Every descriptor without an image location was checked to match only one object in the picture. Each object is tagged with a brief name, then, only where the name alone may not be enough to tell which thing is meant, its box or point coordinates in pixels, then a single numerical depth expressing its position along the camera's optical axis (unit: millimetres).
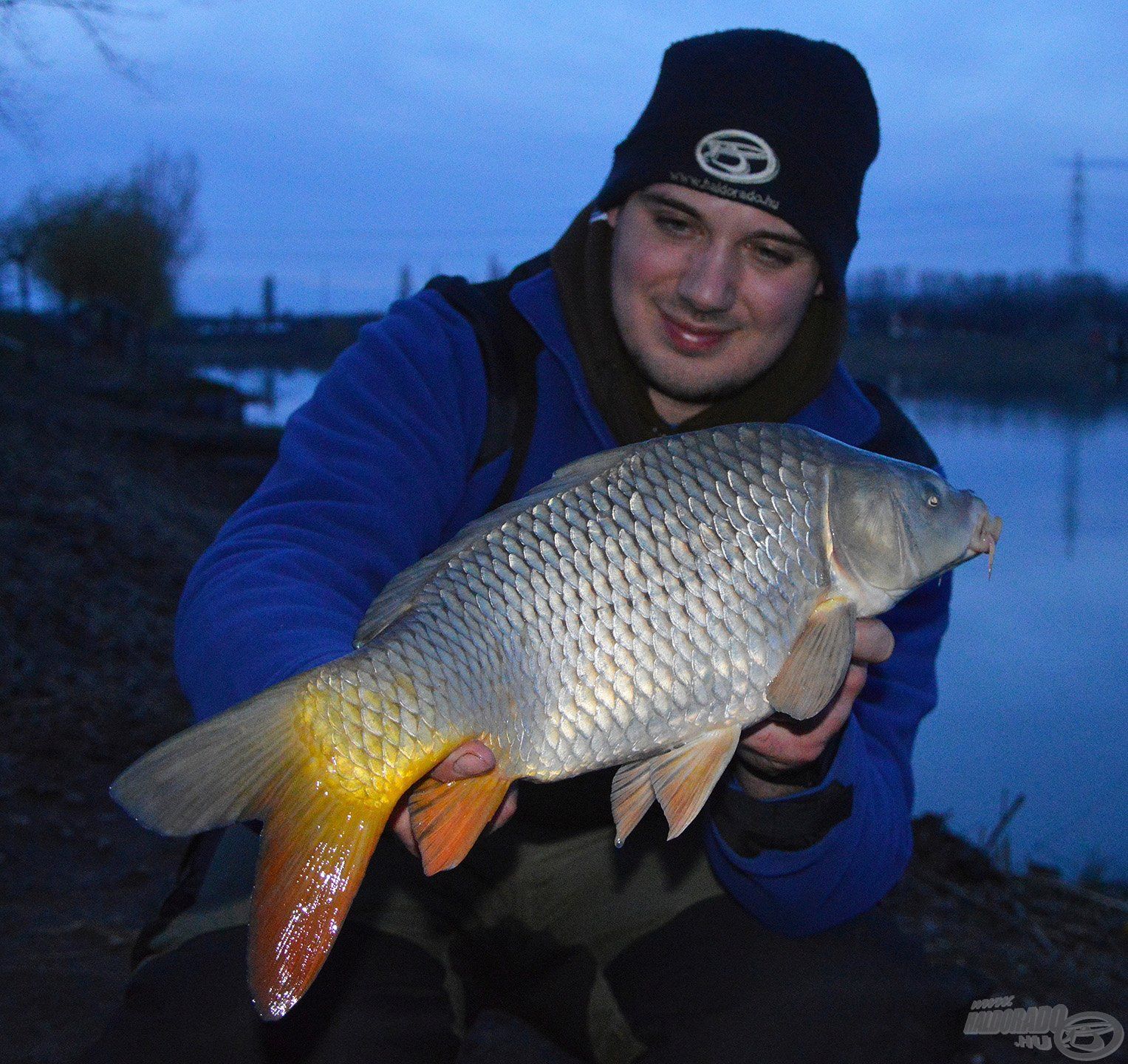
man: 1407
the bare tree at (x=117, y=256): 21266
